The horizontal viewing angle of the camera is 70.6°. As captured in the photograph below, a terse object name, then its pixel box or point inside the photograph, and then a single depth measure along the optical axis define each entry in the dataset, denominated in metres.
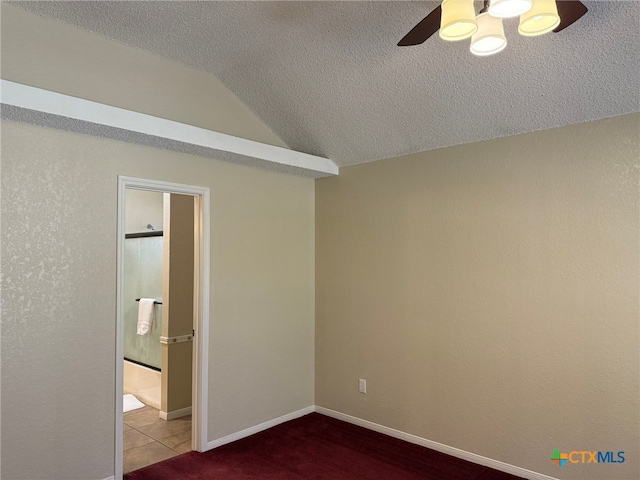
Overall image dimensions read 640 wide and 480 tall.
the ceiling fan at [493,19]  1.77
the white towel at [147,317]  4.93
